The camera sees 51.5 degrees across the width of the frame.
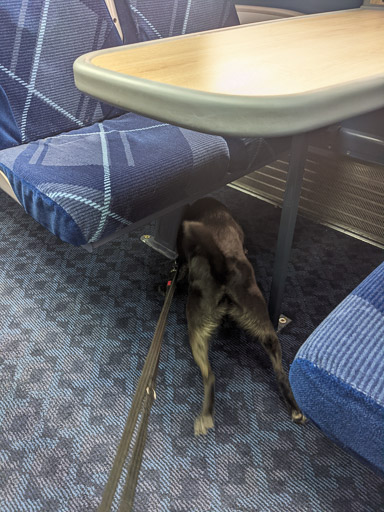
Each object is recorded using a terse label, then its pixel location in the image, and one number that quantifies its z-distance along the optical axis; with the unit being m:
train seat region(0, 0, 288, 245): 1.07
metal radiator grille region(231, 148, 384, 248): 1.68
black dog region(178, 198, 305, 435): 1.06
